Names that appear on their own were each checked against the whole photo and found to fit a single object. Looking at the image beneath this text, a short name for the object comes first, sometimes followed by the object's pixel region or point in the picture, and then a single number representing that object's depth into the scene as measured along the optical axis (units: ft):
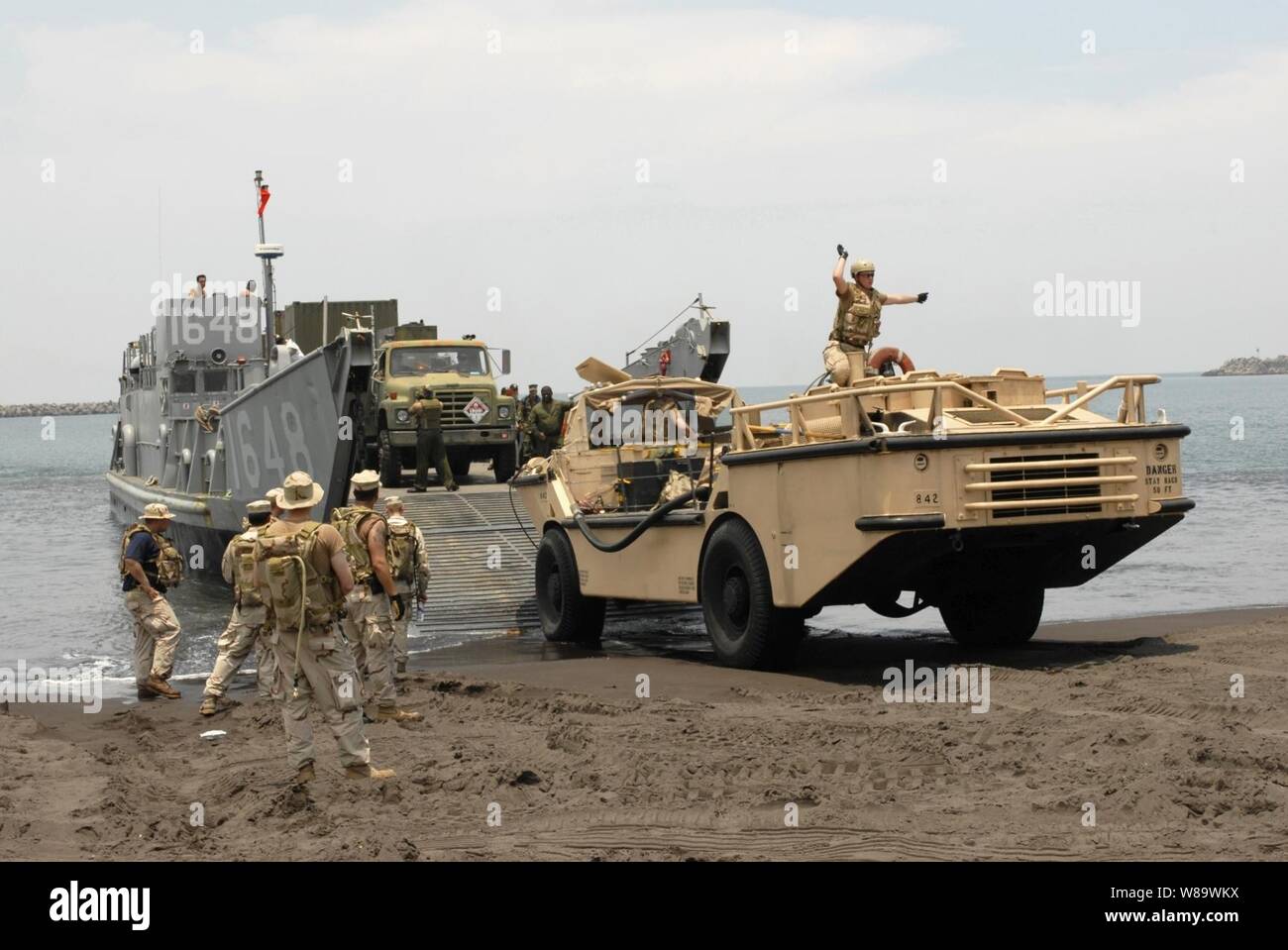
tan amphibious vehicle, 35.96
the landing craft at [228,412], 64.23
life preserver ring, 43.45
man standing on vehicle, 42.39
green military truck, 72.23
